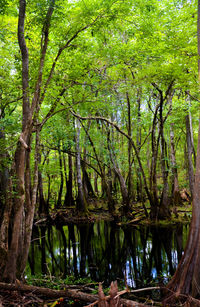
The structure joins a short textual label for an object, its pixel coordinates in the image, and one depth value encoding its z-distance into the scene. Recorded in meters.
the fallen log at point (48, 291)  4.61
